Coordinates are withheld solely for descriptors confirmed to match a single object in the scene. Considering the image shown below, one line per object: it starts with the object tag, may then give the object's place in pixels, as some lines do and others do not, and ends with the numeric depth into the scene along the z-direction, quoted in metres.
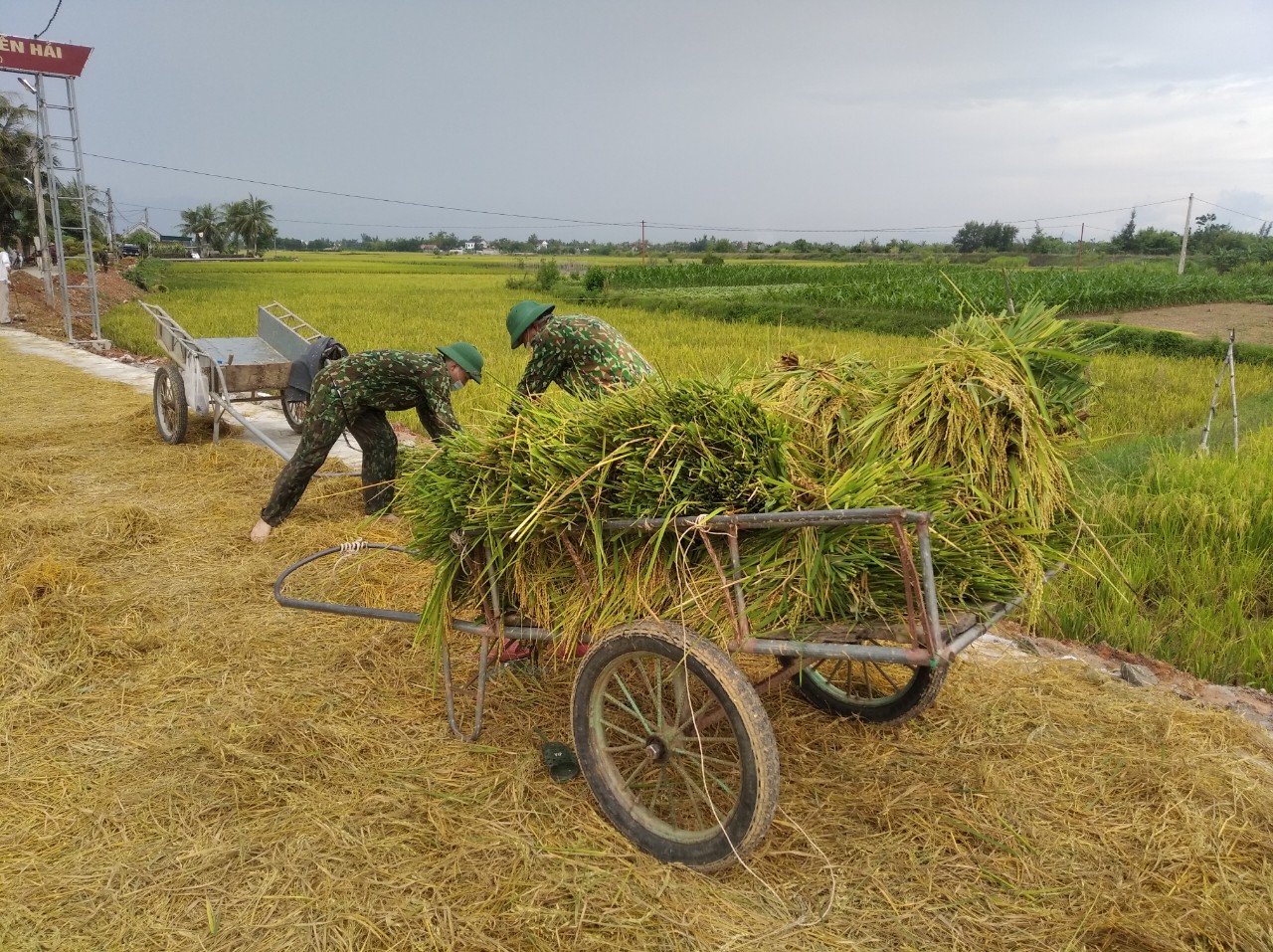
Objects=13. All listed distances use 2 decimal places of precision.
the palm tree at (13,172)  25.64
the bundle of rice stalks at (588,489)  2.20
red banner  13.55
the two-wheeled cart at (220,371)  6.54
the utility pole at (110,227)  31.45
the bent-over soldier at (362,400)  4.70
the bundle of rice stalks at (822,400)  2.48
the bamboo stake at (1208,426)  5.72
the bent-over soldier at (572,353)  3.86
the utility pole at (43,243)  14.32
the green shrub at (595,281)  27.25
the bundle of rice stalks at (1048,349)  2.52
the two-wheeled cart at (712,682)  1.98
